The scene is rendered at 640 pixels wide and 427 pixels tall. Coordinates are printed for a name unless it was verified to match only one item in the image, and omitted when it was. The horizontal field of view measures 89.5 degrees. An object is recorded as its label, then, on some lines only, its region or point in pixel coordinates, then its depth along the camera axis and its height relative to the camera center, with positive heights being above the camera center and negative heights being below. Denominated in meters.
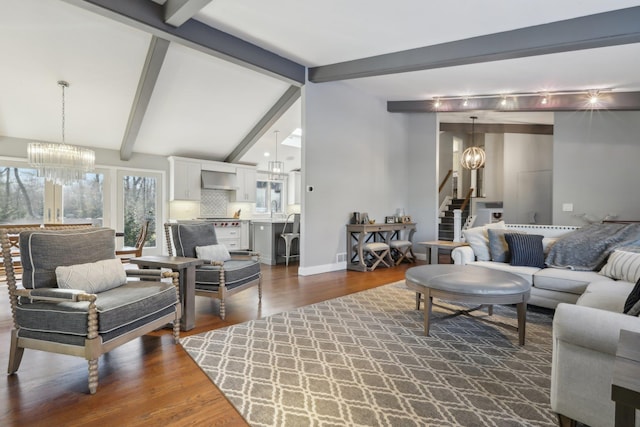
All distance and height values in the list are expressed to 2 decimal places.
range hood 7.60 +0.59
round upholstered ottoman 2.54 -0.67
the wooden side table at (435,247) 4.80 -0.63
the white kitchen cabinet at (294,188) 9.64 +0.51
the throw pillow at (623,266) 2.76 -0.53
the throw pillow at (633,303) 1.61 -0.51
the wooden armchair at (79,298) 1.96 -0.65
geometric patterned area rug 1.73 -1.12
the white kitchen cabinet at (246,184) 8.28 +0.53
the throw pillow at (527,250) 3.60 -0.50
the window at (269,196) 9.24 +0.25
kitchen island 6.31 -0.74
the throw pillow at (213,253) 3.52 -0.54
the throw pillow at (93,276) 2.24 -0.53
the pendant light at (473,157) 7.77 +1.17
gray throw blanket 3.24 -0.41
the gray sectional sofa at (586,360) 1.46 -0.73
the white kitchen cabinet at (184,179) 7.23 +0.59
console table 5.71 -0.60
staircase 8.93 -0.41
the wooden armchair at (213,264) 3.25 -0.65
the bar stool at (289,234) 6.23 -0.57
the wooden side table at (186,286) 2.90 -0.74
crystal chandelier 4.35 +0.61
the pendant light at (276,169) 8.43 +0.96
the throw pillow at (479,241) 4.00 -0.45
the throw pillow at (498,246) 3.86 -0.48
